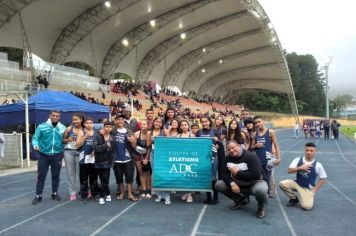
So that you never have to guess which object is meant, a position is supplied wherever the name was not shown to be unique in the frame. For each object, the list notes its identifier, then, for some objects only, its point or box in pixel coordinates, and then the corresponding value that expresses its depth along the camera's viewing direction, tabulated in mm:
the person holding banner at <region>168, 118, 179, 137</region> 7055
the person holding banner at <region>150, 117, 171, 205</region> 6922
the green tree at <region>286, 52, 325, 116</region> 108625
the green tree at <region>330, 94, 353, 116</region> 125525
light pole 51238
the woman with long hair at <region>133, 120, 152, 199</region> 7051
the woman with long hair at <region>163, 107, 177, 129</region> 7350
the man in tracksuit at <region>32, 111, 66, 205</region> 6859
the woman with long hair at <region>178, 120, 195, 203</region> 6961
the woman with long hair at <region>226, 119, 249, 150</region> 6875
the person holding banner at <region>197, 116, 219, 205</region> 6715
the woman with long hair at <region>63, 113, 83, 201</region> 6910
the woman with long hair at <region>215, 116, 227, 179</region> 6837
